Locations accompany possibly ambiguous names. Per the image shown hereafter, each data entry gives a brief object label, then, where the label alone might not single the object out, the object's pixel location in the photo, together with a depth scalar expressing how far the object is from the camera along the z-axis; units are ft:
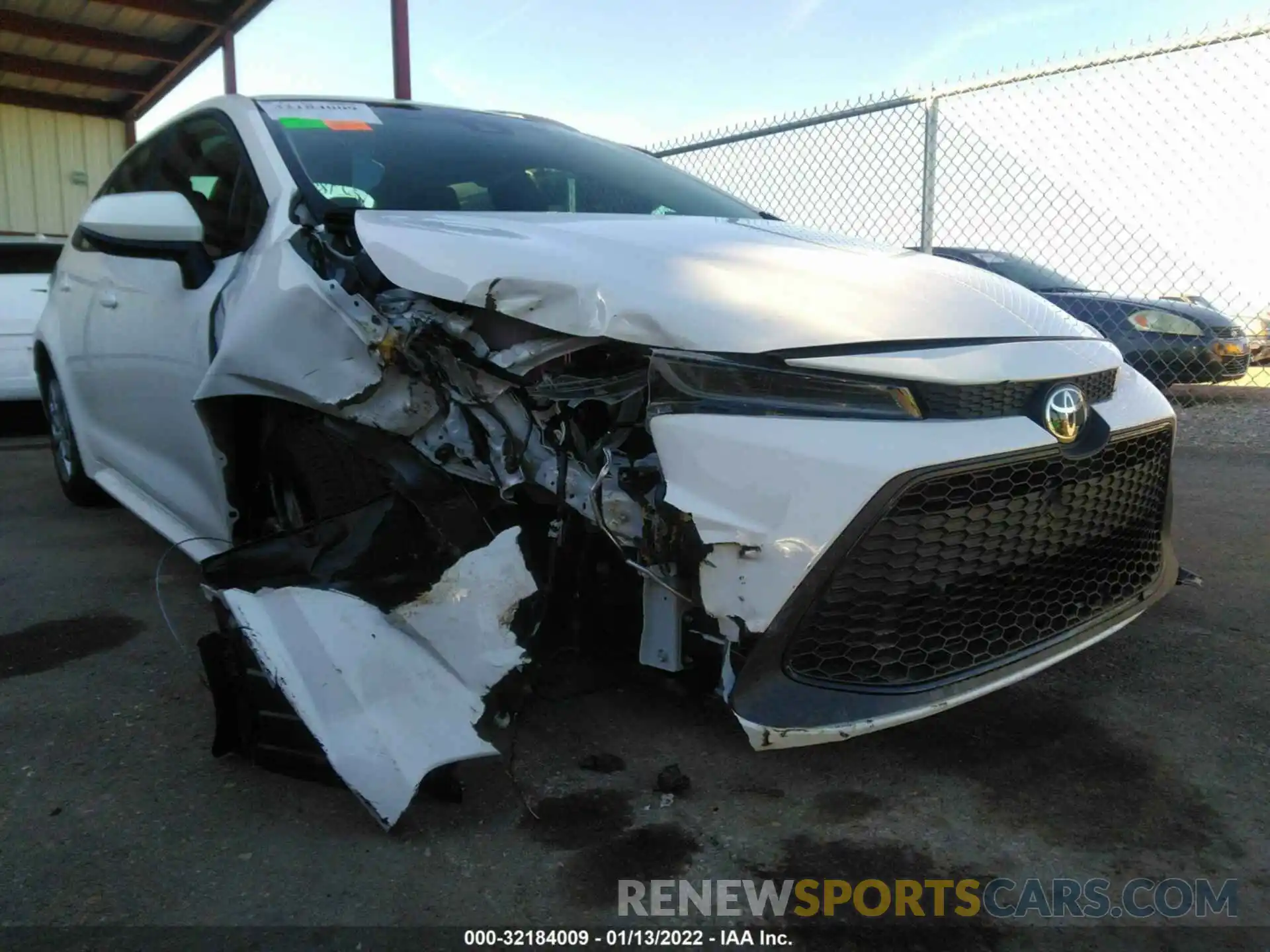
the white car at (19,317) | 19.76
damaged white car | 5.49
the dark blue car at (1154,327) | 17.38
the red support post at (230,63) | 31.17
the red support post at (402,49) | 22.16
